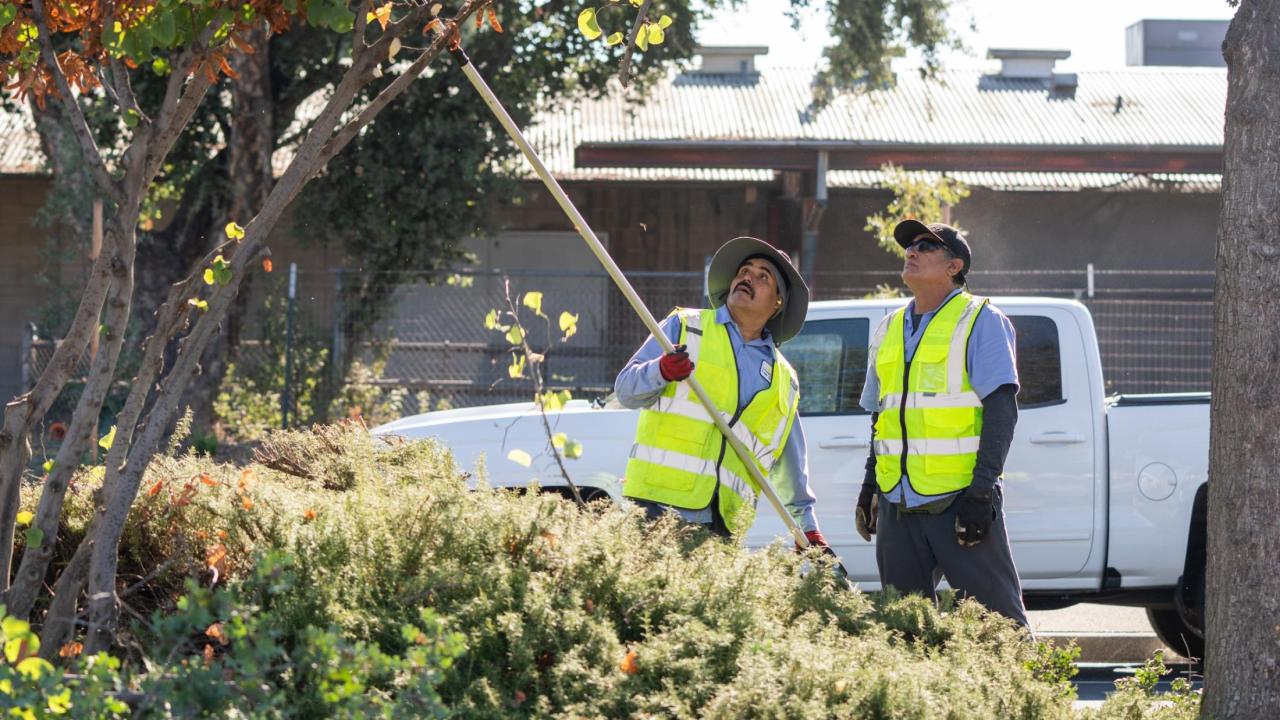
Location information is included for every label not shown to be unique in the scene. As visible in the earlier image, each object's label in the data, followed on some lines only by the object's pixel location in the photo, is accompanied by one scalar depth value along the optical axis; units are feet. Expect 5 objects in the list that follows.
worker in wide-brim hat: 31.22
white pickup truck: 44.65
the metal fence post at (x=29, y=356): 82.43
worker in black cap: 31.76
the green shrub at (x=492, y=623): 17.43
